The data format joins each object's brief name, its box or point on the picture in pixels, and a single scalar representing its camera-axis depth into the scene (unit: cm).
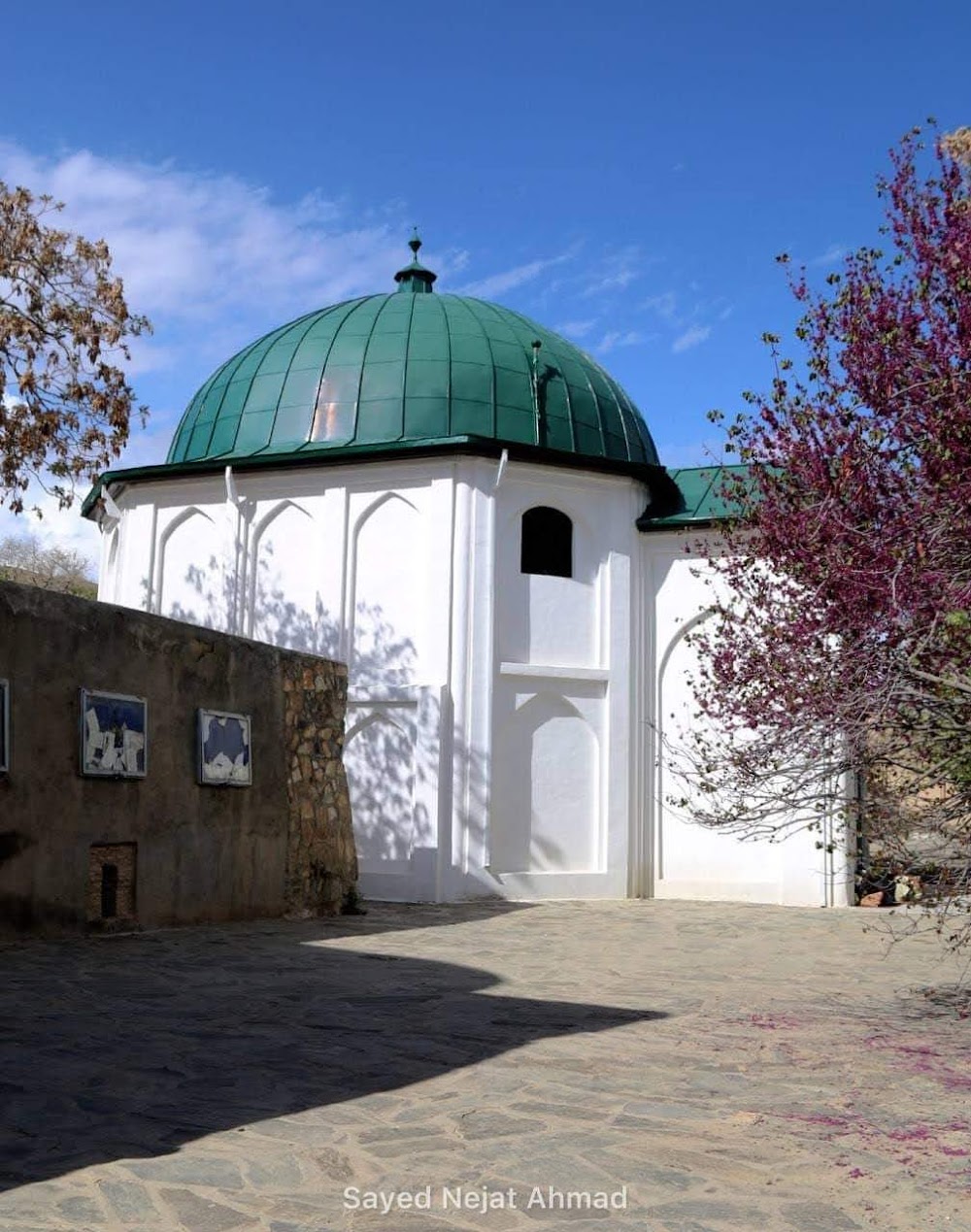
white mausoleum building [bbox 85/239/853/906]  1655
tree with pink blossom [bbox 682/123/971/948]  677
